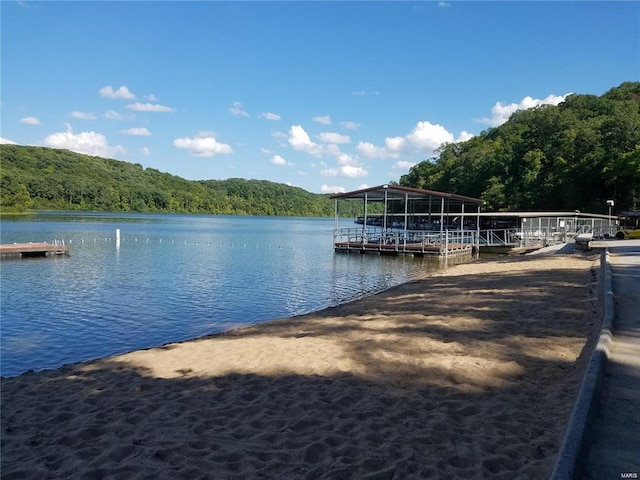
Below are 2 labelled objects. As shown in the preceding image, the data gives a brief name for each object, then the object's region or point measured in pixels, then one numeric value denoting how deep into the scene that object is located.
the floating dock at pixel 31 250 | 25.86
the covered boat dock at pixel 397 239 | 32.12
